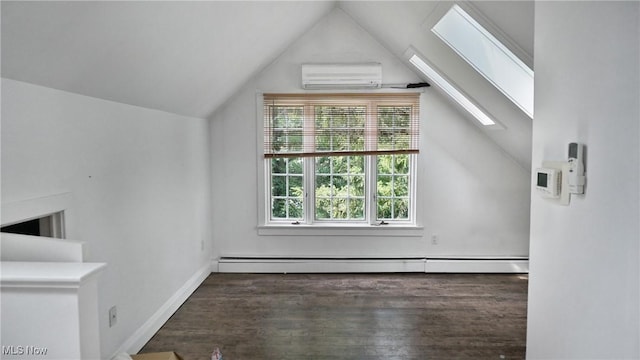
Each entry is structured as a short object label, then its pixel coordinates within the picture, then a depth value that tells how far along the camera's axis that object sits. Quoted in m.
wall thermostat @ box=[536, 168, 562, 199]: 1.52
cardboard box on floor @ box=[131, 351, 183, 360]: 1.95
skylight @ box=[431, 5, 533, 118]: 2.53
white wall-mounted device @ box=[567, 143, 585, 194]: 1.36
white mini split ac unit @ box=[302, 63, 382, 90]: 4.04
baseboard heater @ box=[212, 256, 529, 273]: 4.23
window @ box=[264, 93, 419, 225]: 4.20
